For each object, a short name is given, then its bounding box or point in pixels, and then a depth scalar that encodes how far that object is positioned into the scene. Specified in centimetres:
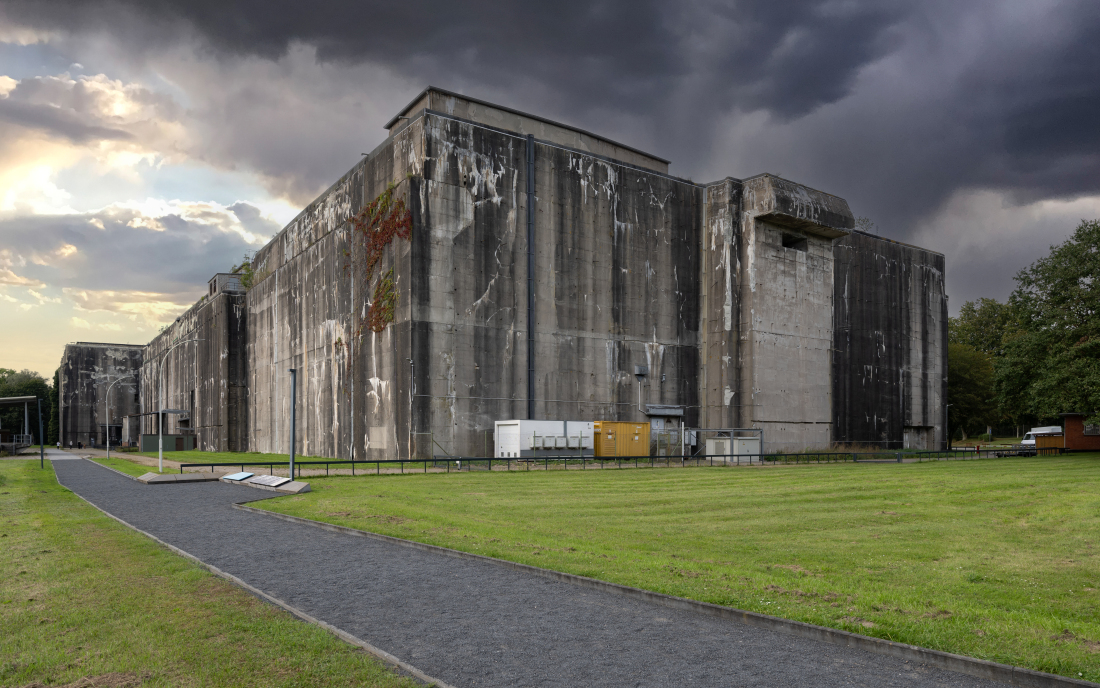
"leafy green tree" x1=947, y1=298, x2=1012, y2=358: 9781
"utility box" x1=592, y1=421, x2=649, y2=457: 4450
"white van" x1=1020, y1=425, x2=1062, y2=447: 5749
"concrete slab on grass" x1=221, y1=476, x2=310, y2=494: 2400
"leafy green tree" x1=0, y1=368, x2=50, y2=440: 13850
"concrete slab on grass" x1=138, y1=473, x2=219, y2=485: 2892
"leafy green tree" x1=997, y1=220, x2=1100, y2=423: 4738
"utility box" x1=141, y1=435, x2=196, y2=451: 7619
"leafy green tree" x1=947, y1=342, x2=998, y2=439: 8356
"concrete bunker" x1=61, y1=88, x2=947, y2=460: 4316
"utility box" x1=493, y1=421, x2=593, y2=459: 4103
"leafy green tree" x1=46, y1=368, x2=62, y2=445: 14375
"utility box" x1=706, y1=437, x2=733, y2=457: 4528
